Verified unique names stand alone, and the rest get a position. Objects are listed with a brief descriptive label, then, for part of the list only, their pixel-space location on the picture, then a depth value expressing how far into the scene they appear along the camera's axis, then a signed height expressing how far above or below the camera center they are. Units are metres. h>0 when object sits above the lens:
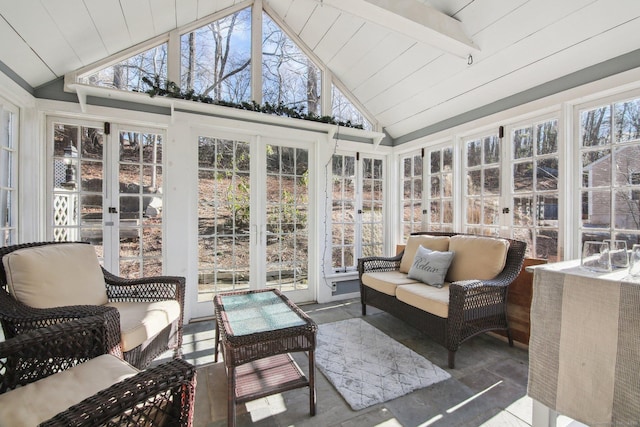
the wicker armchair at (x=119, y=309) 1.47 -0.59
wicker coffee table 1.55 -0.76
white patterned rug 1.87 -1.16
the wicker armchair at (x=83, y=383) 0.87 -0.66
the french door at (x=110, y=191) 2.71 +0.20
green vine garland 2.85 +1.21
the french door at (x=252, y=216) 3.27 -0.04
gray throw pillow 2.74 -0.53
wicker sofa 2.21 -0.68
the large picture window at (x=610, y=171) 2.12 +0.34
